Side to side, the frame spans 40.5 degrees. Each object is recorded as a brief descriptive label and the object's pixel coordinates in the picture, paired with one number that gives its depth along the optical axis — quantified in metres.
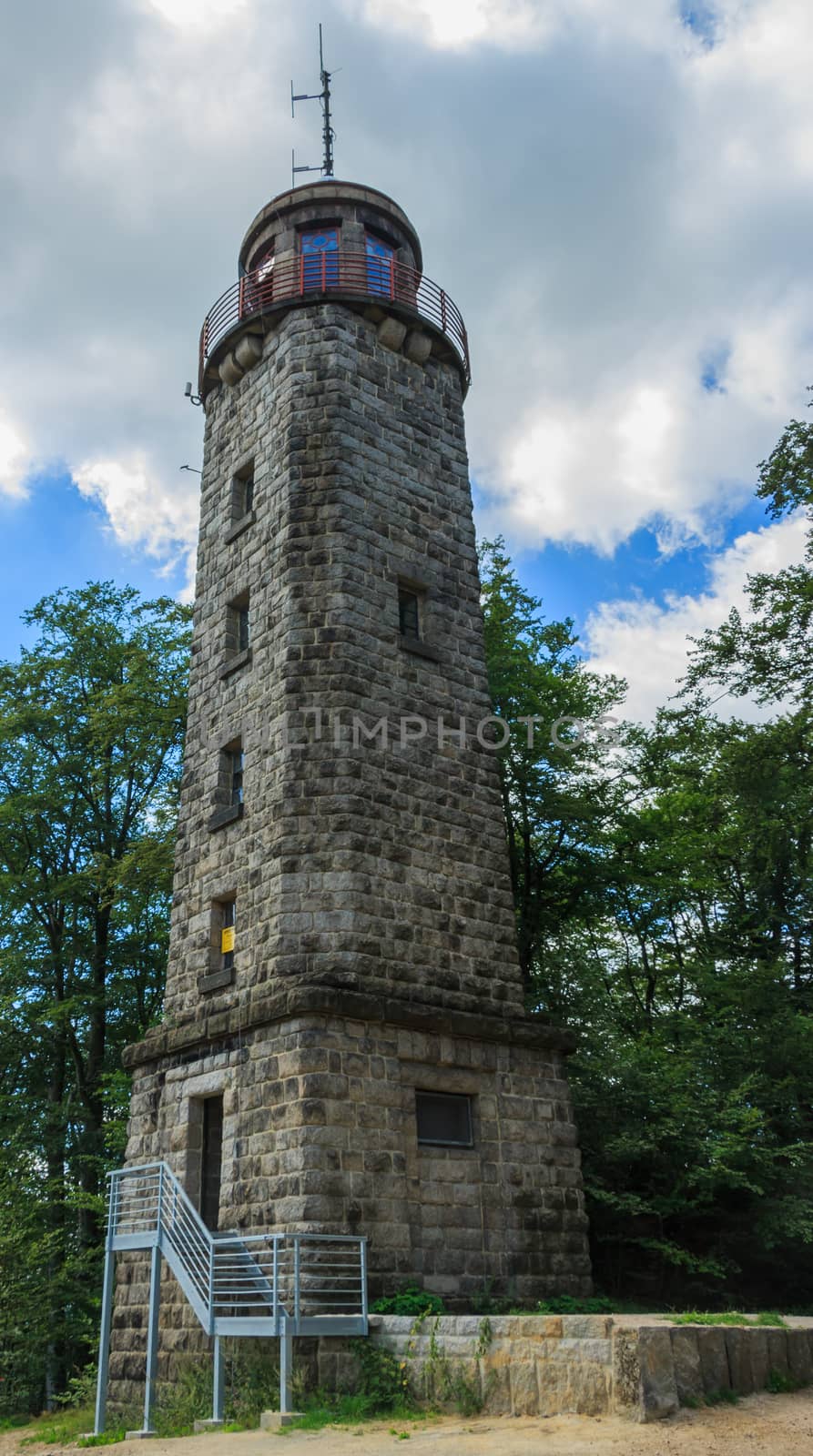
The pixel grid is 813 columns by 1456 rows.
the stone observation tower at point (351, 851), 11.02
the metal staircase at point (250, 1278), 9.11
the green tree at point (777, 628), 14.79
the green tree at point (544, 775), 19.31
